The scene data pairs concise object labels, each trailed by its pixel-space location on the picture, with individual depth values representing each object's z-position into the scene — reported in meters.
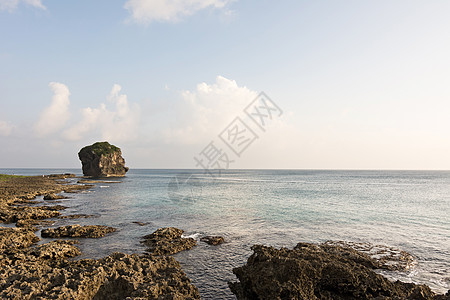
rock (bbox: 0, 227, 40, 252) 16.17
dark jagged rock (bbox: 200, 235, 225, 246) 19.03
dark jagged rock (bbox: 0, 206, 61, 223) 24.97
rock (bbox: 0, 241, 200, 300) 9.14
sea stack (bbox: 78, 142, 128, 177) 129.38
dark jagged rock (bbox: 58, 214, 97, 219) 28.31
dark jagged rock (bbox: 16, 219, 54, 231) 22.43
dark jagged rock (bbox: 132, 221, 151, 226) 25.59
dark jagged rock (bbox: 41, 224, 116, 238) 20.22
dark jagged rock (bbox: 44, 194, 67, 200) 42.59
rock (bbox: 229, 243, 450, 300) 9.21
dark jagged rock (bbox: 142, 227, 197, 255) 17.03
